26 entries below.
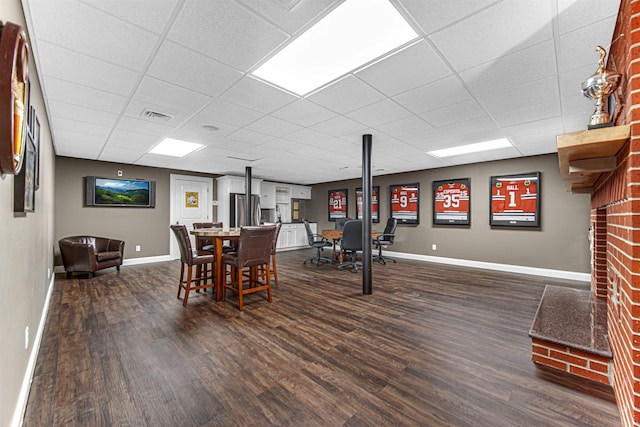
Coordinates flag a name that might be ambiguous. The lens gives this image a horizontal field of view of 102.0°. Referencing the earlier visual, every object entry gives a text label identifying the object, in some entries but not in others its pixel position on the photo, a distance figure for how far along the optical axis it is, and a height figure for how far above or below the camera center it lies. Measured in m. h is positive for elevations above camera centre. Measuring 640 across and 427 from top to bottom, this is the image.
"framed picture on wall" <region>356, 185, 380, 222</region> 7.70 +0.33
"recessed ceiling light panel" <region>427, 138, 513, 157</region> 4.22 +1.17
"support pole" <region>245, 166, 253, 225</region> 6.31 +0.67
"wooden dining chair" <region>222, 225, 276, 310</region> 3.16 -0.49
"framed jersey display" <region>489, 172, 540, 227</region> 5.07 +0.29
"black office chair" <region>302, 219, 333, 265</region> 6.09 -0.69
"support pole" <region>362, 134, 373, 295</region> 3.75 -0.01
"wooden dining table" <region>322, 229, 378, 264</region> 6.03 -0.48
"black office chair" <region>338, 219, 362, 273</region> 5.16 -0.44
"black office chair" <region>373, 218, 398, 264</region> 6.21 -0.58
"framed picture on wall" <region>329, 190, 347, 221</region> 8.60 +0.34
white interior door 6.65 +0.34
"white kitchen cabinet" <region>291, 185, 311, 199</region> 9.34 +0.83
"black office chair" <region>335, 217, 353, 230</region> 7.82 -0.27
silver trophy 1.40 +0.70
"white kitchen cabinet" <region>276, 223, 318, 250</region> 8.22 -0.75
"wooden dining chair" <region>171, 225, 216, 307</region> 3.25 -0.57
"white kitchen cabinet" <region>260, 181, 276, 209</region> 8.26 +0.62
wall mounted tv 5.53 +0.49
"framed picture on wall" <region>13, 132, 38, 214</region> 1.43 +0.19
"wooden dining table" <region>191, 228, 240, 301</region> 3.35 -0.45
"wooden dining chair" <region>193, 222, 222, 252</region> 4.31 -0.49
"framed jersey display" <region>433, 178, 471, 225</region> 5.97 +0.30
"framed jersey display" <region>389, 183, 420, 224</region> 6.82 +0.31
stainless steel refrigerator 7.16 +0.09
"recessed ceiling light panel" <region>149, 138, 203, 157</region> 4.25 +1.18
